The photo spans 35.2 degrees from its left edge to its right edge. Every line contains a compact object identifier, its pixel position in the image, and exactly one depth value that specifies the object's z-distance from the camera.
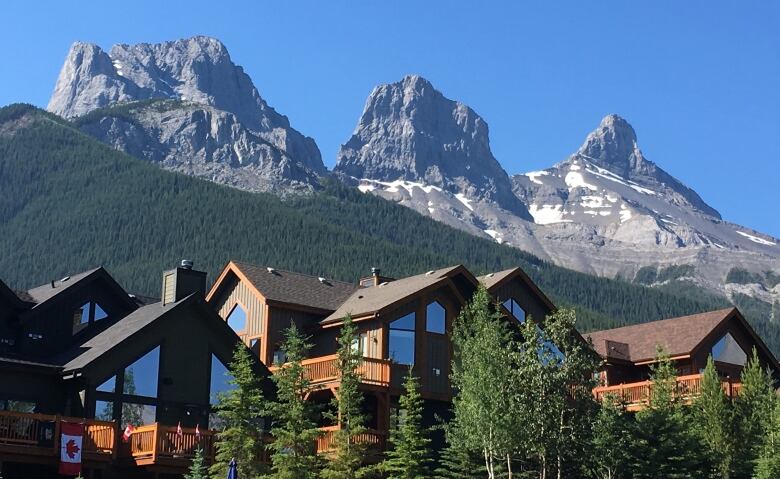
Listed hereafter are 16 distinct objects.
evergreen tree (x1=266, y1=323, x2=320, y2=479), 35.26
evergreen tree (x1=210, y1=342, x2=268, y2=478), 35.84
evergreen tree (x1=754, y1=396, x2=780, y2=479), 38.62
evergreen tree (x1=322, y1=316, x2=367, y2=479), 36.88
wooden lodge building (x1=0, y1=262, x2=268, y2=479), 36.75
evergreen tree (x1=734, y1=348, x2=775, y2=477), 42.41
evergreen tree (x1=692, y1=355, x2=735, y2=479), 42.22
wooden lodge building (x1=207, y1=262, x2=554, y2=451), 43.47
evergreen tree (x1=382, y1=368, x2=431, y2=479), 36.91
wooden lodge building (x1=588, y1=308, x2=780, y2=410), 54.12
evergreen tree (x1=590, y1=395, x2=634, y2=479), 37.19
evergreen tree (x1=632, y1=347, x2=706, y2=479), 38.88
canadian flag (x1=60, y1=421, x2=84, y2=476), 35.78
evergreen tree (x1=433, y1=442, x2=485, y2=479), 38.38
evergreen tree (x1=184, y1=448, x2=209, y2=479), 31.23
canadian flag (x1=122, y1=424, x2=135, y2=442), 37.59
